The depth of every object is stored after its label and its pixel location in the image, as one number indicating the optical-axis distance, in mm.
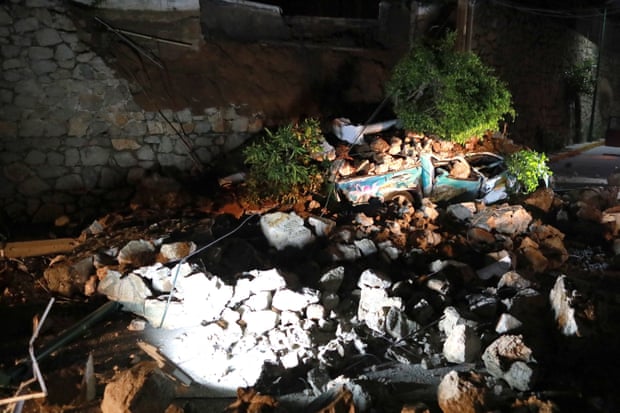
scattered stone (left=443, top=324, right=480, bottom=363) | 4051
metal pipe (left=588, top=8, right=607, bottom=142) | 15832
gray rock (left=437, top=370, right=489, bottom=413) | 3305
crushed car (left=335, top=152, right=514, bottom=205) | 7441
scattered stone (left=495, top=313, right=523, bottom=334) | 4207
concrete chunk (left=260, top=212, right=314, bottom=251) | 5922
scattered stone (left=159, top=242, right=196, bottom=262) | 5328
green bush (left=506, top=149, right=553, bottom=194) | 8094
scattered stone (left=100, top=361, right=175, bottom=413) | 3389
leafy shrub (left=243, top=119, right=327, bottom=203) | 6820
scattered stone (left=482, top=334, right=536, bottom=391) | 3596
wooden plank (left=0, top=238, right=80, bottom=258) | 6480
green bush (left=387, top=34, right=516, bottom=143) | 7715
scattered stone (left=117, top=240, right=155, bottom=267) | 5387
